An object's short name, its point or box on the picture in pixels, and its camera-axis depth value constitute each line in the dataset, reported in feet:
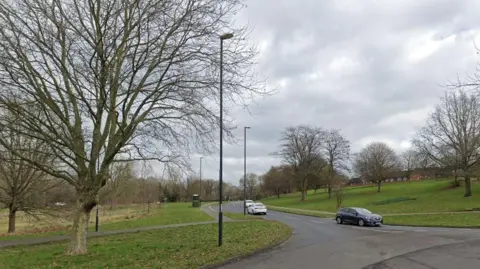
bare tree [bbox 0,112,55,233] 92.02
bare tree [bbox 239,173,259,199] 435.74
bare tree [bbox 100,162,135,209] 72.77
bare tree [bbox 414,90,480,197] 165.07
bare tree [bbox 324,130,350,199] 248.32
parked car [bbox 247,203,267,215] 157.14
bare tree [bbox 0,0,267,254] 43.62
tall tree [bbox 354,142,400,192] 249.96
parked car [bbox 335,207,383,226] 96.58
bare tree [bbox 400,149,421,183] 291.09
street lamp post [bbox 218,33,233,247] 46.91
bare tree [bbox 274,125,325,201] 253.24
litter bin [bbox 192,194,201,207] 260.64
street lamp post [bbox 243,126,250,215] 150.12
